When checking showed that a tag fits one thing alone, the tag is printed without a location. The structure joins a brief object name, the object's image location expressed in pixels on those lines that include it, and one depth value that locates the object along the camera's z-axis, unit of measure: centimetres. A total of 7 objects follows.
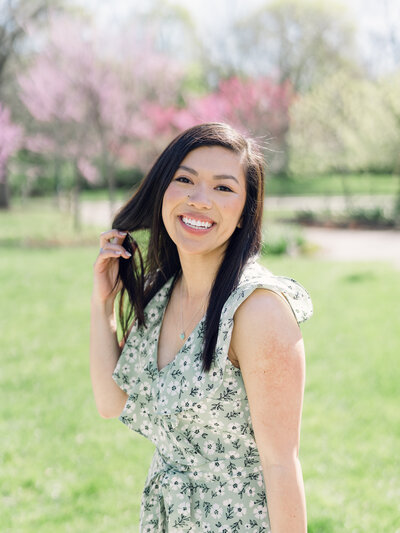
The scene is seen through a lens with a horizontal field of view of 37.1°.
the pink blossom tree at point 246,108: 1748
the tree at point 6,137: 1138
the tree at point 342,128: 1559
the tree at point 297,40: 3053
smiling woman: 125
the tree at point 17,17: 1831
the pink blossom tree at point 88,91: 1335
